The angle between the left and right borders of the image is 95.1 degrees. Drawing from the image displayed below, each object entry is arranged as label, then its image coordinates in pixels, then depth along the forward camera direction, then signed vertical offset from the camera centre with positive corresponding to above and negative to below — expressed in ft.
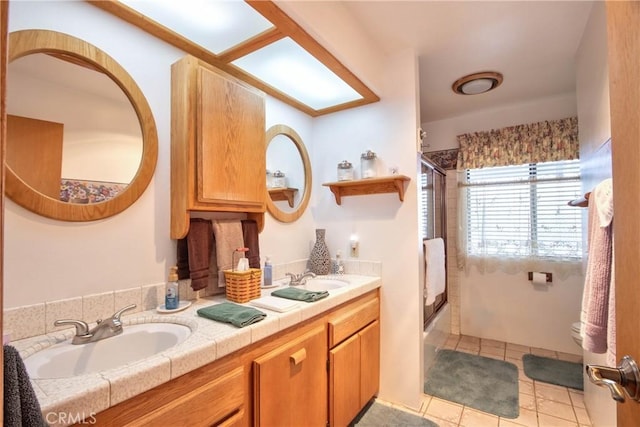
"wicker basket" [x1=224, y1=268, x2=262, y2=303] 5.00 -1.10
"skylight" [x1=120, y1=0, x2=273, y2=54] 4.23 +3.10
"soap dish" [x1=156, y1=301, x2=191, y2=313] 4.36 -1.31
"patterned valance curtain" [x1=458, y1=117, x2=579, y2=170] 8.90 +2.38
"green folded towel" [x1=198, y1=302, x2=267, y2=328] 3.86 -1.29
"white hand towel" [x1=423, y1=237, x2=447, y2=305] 7.64 -1.38
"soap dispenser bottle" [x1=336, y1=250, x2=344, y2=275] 7.46 -1.13
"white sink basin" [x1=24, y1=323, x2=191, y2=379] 3.11 -1.53
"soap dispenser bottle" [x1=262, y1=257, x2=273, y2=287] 6.13 -1.11
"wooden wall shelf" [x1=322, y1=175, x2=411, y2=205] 6.69 +0.83
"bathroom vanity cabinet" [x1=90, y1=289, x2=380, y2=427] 2.93 -2.15
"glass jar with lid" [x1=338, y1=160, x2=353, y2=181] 7.45 +1.25
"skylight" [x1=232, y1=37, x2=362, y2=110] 5.34 +3.06
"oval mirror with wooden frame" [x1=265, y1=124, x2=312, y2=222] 6.98 +1.16
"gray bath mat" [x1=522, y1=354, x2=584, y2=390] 7.63 -4.28
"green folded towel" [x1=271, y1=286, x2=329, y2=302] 5.06 -1.32
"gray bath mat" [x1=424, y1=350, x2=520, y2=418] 6.72 -4.25
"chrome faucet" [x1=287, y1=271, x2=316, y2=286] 6.45 -1.30
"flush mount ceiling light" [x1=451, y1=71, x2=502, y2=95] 7.89 +3.84
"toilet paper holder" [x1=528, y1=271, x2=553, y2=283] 9.27 -1.88
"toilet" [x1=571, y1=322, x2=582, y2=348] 6.68 -2.83
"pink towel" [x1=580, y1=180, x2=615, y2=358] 3.69 -0.81
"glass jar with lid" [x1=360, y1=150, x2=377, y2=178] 7.16 +1.37
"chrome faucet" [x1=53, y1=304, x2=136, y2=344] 3.45 -1.31
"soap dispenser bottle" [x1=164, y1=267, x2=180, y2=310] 4.42 -1.08
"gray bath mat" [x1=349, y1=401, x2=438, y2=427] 6.05 -4.25
